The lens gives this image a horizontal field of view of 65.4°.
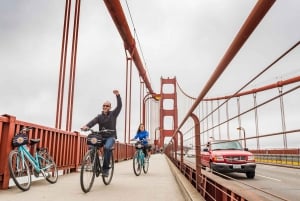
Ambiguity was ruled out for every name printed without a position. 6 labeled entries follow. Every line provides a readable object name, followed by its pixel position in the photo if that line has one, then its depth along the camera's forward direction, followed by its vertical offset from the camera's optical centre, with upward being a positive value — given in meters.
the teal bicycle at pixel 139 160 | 5.27 -0.56
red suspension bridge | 1.12 +0.06
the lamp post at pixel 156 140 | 36.87 -0.65
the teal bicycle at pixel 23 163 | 3.07 -0.37
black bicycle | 3.07 -0.36
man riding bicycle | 3.56 +0.20
